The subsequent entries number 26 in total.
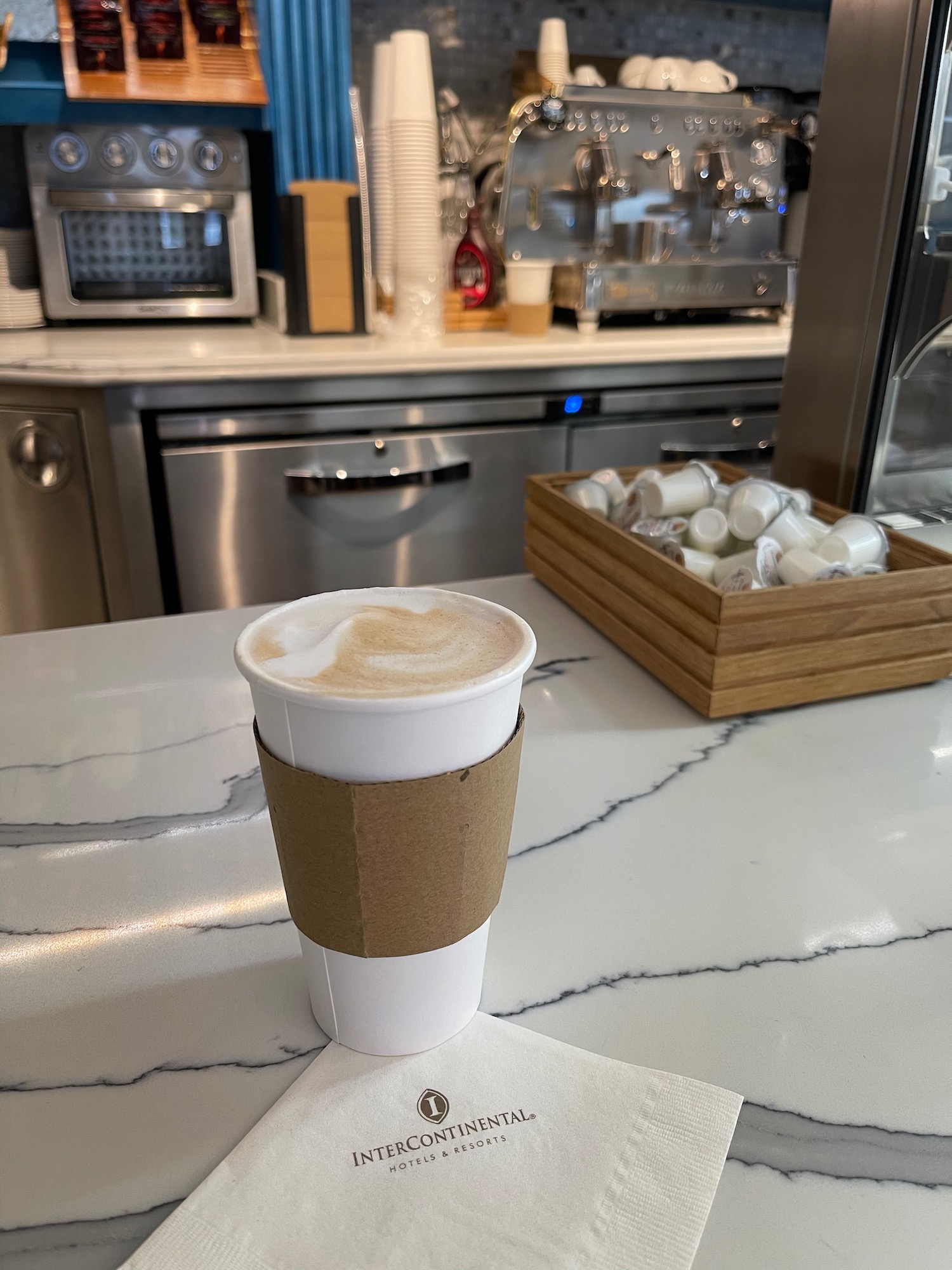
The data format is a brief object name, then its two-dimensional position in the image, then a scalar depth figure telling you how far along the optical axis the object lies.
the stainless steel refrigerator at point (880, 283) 0.85
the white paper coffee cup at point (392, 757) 0.36
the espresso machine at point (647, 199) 2.09
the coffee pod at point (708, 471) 0.89
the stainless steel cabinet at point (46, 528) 1.80
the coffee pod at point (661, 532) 0.80
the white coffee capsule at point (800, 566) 0.74
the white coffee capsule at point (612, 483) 0.93
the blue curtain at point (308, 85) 1.92
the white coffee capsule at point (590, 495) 0.90
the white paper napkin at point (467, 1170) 0.34
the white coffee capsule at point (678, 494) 0.86
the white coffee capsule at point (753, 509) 0.81
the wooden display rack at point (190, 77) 1.91
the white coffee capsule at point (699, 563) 0.79
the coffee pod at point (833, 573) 0.74
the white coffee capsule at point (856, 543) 0.78
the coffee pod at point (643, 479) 0.89
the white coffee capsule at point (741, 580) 0.73
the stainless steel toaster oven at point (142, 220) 2.04
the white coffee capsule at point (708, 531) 0.83
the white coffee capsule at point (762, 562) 0.75
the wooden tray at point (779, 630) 0.70
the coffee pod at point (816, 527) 0.81
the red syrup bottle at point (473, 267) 2.31
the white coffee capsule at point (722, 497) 0.88
